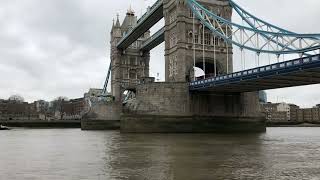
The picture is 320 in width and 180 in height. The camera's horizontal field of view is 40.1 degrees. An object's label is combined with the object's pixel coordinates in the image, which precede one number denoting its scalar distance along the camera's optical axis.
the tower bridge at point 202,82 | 38.06
